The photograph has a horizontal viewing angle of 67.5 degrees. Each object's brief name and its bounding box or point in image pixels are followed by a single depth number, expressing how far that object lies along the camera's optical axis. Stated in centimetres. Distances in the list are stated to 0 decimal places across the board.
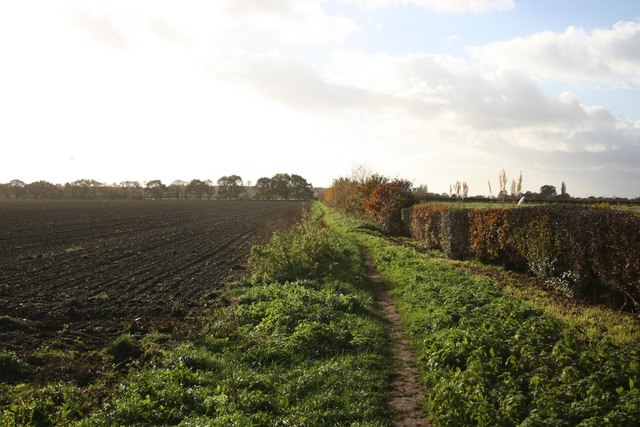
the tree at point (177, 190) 16038
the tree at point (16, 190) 13225
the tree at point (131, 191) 14725
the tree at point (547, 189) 7688
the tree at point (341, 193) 5166
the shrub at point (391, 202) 3281
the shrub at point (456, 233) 1950
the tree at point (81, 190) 13712
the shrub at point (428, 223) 2281
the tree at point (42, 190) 13475
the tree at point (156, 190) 15788
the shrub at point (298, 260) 1594
